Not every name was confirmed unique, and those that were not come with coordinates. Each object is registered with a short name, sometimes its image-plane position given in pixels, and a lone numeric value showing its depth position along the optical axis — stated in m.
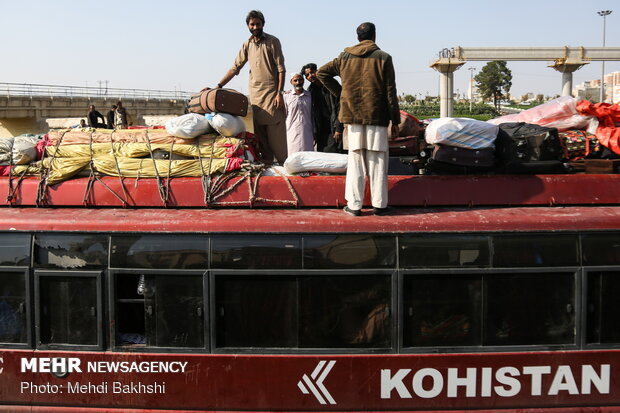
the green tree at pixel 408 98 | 79.56
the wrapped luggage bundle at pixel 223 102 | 4.48
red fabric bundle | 4.34
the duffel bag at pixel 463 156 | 4.14
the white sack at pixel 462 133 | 4.14
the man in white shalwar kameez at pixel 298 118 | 6.21
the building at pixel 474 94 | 108.03
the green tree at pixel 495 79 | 65.75
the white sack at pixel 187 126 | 4.36
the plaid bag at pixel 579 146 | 4.43
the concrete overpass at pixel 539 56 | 37.09
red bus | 3.65
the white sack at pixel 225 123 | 4.39
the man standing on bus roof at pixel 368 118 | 3.88
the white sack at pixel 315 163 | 4.12
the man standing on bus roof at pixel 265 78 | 5.51
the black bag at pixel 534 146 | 4.16
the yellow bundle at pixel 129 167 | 4.15
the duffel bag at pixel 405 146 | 4.72
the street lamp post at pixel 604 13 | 49.59
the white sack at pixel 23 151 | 4.30
